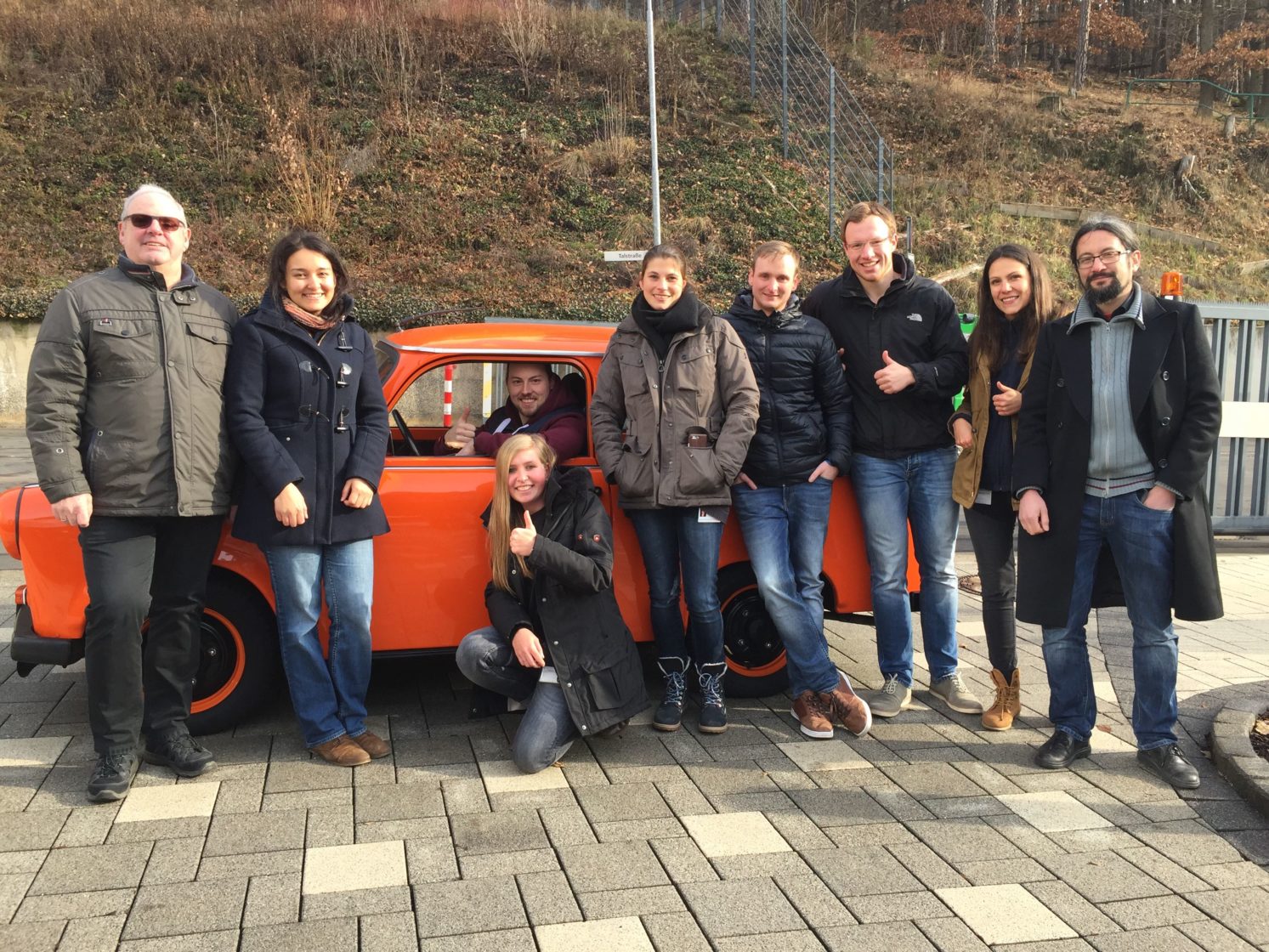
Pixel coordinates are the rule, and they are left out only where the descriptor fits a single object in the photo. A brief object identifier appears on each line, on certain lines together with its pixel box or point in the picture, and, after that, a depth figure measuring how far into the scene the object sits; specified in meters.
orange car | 4.09
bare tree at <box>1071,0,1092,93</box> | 38.31
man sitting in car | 4.57
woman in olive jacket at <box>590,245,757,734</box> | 4.32
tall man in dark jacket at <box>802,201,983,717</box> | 4.60
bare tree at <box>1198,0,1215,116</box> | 39.31
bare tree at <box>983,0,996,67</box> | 37.94
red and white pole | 5.14
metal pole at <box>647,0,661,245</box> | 19.70
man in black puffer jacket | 4.52
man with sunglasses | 3.64
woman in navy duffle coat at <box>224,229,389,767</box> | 3.94
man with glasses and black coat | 3.99
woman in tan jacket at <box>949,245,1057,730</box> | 4.47
